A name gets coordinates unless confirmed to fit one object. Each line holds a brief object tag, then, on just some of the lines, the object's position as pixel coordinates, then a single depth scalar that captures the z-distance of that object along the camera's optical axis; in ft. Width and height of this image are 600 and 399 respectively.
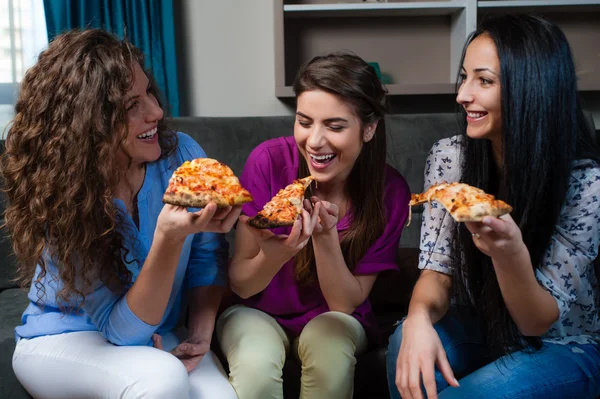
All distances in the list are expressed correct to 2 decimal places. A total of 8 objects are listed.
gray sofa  8.03
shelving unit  10.72
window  10.61
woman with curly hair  4.72
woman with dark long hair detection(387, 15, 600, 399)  4.61
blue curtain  9.98
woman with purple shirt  5.30
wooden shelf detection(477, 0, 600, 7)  9.98
